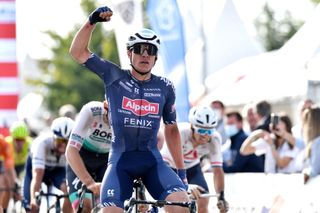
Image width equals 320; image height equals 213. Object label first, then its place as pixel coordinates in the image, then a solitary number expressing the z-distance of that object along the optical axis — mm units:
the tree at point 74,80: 58906
